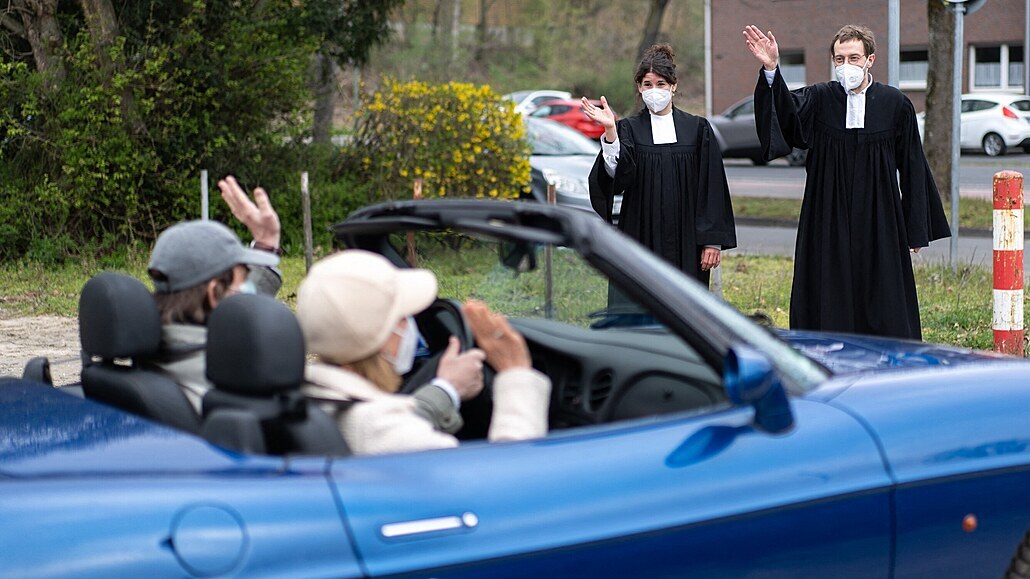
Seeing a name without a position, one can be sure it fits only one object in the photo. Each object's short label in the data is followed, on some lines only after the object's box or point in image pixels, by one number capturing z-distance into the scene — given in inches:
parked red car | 1210.1
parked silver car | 587.5
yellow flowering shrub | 562.3
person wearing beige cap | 109.6
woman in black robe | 251.0
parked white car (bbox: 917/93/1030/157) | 1129.4
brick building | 1467.8
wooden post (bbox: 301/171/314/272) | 402.0
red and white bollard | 278.5
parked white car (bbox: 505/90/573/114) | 1504.9
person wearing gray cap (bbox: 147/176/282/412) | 122.7
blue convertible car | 92.2
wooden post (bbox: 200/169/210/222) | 386.9
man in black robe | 247.6
